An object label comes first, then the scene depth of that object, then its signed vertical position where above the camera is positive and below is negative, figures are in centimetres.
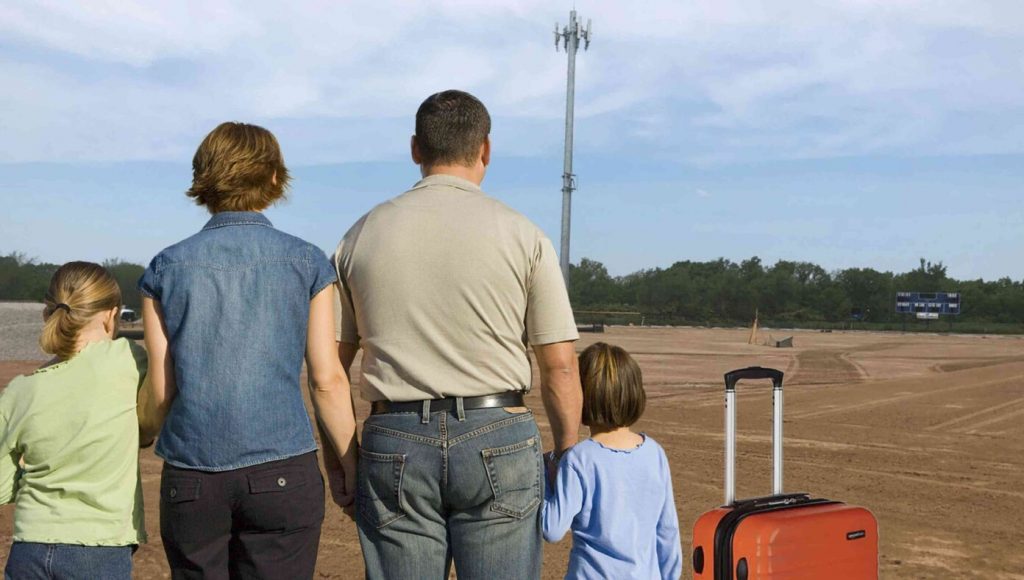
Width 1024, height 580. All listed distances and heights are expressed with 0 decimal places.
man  239 -16
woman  236 -20
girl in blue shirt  286 -50
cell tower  2625 +545
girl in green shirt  253 -38
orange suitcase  312 -72
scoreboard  7388 +106
